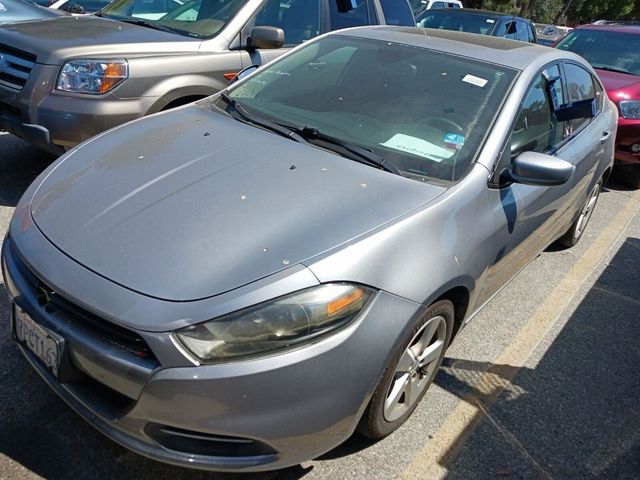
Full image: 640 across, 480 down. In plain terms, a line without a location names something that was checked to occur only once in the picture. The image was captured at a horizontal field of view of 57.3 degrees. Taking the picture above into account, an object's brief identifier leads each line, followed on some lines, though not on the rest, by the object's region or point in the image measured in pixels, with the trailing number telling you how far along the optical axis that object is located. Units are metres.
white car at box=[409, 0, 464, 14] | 12.28
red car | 6.50
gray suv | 3.98
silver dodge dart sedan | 1.88
